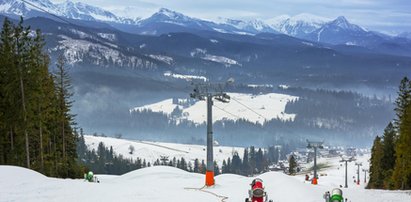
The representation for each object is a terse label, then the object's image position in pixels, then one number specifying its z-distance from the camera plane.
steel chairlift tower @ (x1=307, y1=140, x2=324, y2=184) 77.91
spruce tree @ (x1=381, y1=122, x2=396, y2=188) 85.47
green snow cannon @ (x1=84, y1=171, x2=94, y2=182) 47.20
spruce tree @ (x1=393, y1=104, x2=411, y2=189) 62.81
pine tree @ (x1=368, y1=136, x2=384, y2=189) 87.59
